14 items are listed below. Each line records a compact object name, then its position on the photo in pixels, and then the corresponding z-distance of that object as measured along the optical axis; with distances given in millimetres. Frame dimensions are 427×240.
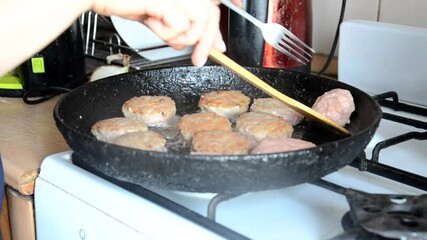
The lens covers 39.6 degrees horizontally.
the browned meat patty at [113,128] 687
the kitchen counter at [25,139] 700
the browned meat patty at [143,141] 624
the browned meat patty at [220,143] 619
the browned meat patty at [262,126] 686
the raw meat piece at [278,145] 610
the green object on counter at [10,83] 990
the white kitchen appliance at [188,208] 545
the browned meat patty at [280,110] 765
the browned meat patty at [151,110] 744
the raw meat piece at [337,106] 710
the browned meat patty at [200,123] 700
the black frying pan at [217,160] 517
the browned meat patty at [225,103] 772
